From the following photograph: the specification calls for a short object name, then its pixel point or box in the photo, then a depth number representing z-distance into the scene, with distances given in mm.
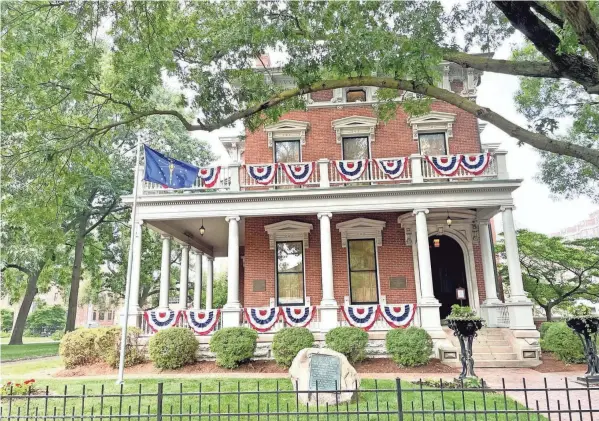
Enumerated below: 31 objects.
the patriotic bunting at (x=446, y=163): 14719
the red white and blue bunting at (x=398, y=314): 13391
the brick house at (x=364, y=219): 13836
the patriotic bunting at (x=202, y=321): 13781
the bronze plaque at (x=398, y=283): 15977
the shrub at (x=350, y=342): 12492
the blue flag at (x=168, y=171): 12539
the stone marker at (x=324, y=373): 8172
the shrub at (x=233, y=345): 12555
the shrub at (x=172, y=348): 12500
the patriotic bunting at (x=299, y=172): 15094
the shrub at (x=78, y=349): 13039
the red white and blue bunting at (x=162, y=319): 13779
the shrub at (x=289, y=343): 12516
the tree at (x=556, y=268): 19672
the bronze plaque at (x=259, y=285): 16344
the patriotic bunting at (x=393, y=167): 14977
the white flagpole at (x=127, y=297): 10484
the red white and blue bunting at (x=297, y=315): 13766
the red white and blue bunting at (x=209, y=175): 15336
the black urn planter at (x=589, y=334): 10203
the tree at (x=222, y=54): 7848
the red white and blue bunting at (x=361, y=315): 13445
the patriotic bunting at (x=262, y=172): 15292
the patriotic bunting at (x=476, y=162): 14578
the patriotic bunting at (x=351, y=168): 14977
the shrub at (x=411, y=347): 12164
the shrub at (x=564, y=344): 12538
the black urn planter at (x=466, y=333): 9969
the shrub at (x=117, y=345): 12875
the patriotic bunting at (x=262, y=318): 13766
